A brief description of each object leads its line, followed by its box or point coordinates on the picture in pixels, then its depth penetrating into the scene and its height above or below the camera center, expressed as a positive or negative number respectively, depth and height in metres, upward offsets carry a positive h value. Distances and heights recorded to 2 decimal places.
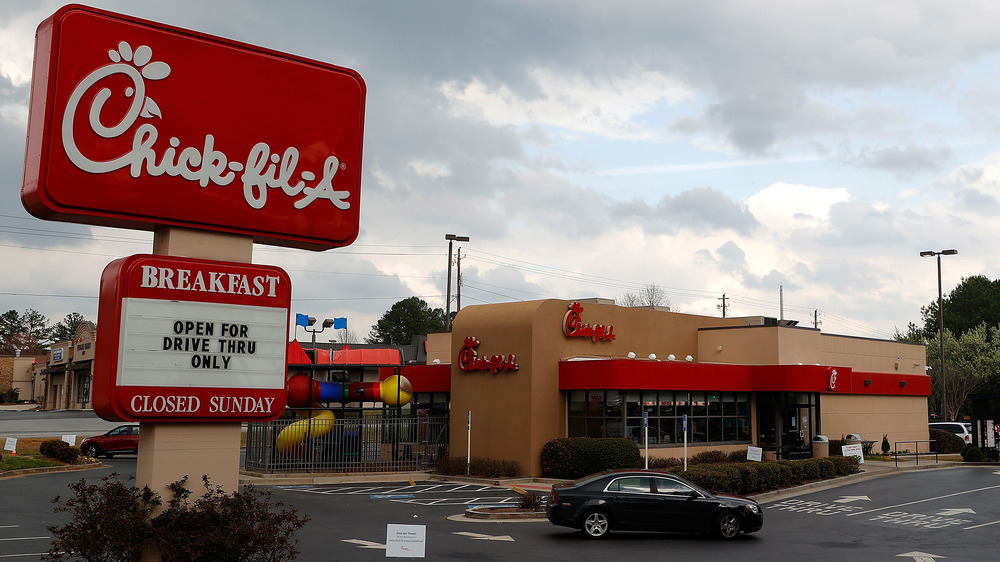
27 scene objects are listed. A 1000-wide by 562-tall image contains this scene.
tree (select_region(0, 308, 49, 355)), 126.98 +6.92
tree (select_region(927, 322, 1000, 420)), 74.62 +2.49
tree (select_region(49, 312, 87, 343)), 139.75 +8.11
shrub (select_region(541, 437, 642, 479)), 30.86 -2.32
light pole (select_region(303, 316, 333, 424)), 35.19 +2.47
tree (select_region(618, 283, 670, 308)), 96.43 +10.02
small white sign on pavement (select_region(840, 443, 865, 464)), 35.44 -2.23
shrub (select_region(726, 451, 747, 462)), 35.03 -2.54
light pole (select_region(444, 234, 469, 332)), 53.38 +8.92
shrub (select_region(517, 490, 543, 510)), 23.09 -2.95
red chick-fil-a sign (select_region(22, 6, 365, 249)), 12.09 +3.67
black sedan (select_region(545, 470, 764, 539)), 19.94 -2.63
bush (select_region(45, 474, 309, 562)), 11.99 -2.00
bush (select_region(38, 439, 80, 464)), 37.53 -3.00
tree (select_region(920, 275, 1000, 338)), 94.25 +9.82
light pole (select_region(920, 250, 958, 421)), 57.44 +9.24
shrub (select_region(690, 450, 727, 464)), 33.75 -2.49
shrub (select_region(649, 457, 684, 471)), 32.28 -2.64
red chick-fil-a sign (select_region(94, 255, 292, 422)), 12.37 +0.60
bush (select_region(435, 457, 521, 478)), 32.56 -2.94
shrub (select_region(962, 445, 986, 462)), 41.38 -2.69
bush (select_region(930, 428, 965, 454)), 47.38 -2.45
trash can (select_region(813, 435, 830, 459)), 37.06 -2.22
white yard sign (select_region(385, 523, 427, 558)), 12.65 -2.21
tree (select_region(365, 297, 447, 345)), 111.31 +8.10
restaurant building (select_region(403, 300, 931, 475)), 32.88 +0.39
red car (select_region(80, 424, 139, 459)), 42.72 -3.01
